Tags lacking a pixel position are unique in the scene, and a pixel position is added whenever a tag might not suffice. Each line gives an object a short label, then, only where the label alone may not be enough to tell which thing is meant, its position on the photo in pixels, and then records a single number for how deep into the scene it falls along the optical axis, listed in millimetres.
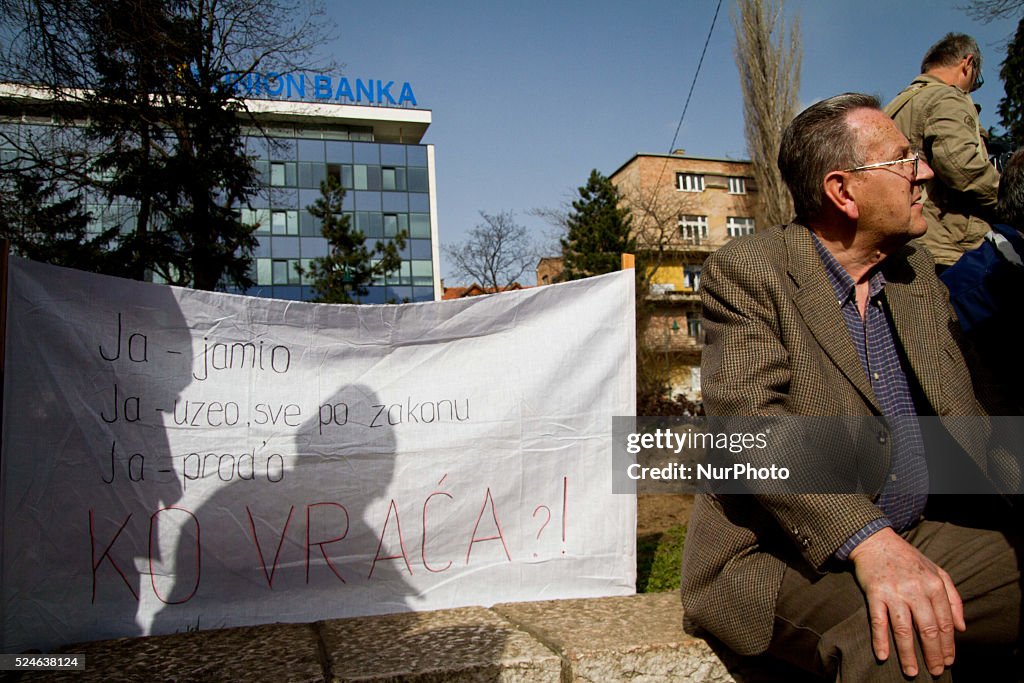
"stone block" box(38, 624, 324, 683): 1932
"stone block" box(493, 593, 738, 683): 2053
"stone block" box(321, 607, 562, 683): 1947
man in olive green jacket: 3062
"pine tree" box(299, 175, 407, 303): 30391
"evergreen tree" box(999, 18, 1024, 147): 9477
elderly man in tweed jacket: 1531
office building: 50250
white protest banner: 2480
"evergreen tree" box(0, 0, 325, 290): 5191
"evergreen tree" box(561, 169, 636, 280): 31062
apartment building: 33312
